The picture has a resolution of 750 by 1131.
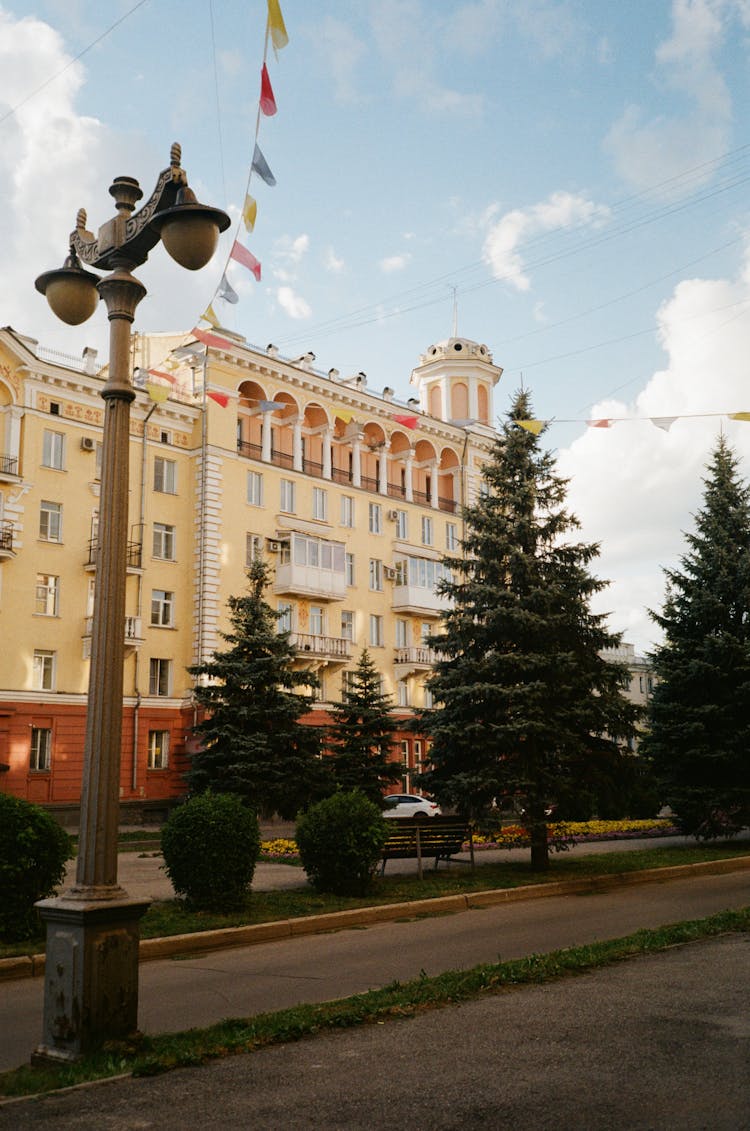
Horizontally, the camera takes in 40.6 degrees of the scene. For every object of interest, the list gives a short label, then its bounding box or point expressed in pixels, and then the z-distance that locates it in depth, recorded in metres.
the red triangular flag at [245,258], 13.13
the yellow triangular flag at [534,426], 19.38
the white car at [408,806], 35.47
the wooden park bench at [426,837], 16.73
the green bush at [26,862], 10.31
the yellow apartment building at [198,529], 35.47
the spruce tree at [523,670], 17.91
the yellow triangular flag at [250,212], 11.62
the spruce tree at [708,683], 23.62
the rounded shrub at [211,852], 12.70
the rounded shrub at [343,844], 14.40
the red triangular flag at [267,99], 10.62
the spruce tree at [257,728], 28.42
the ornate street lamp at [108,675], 6.02
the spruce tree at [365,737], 34.22
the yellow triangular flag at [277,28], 9.89
